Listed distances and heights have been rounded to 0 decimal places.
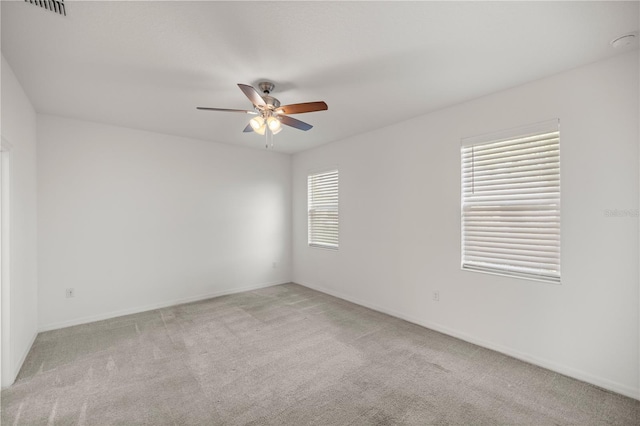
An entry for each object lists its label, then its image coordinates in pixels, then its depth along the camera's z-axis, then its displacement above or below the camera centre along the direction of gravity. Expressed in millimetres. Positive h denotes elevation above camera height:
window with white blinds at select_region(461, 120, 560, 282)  2562 +109
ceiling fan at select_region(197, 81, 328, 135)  2424 +944
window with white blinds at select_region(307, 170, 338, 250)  4953 +79
